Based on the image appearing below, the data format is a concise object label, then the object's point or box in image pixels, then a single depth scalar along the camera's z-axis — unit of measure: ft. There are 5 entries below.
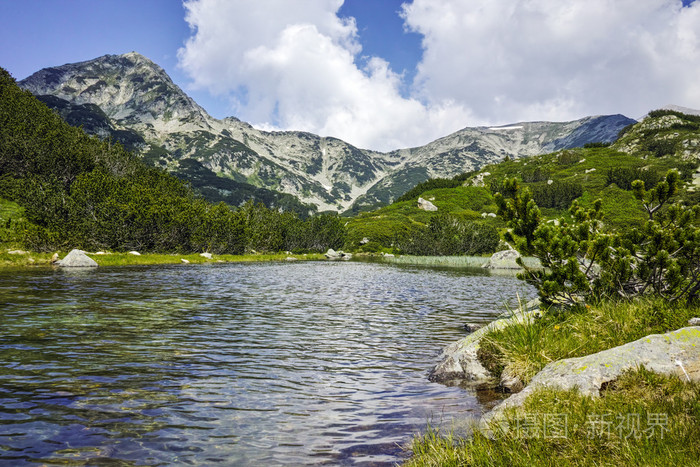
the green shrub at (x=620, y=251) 39.65
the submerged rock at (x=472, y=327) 63.22
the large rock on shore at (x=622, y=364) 24.84
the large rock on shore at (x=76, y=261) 172.55
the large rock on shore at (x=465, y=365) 39.68
